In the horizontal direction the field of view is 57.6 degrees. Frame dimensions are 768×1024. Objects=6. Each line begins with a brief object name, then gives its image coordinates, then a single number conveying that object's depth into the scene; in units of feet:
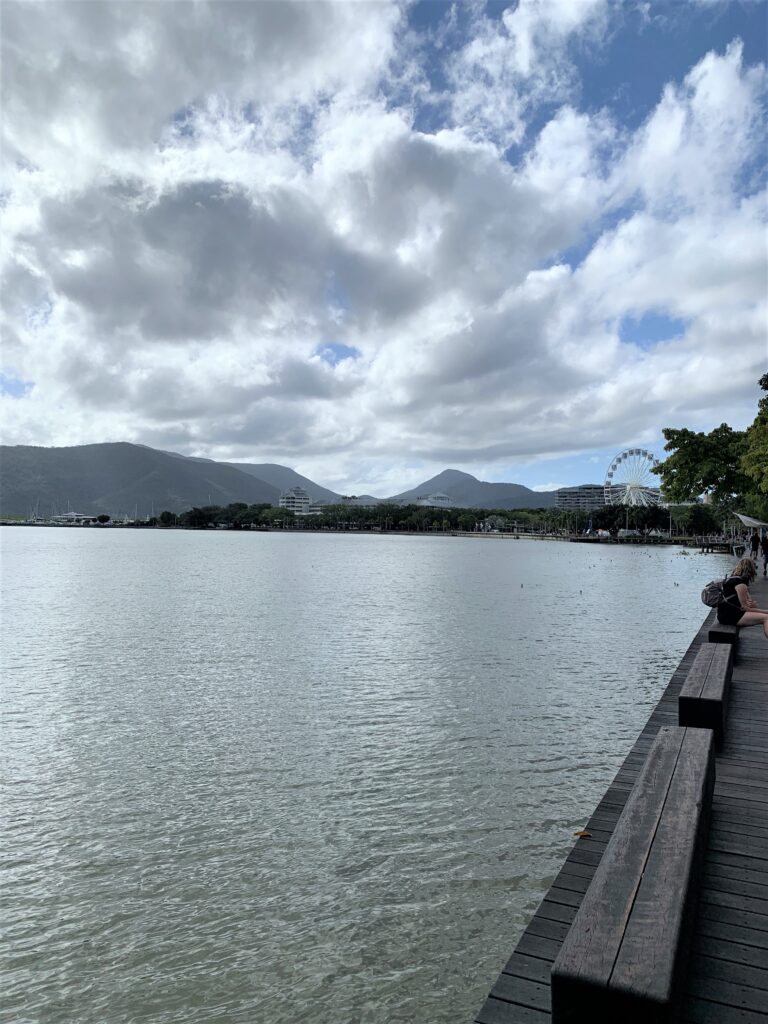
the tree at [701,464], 130.00
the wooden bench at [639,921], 9.43
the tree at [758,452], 89.77
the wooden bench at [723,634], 40.73
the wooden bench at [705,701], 24.61
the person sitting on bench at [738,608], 43.29
